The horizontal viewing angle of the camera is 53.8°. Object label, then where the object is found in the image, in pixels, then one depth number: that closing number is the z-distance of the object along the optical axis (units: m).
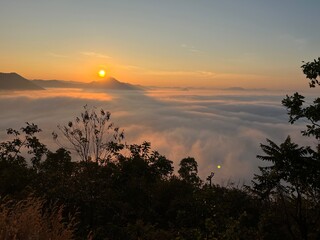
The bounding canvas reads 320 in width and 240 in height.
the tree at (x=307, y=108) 10.74
